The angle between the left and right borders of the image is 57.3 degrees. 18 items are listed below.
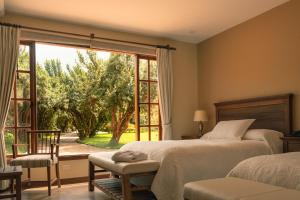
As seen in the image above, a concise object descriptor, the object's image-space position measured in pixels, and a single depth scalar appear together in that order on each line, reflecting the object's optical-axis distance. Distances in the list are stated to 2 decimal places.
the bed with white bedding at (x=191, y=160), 2.76
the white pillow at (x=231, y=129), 3.91
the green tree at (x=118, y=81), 8.47
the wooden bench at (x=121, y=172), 2.66
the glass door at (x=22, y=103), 4.10
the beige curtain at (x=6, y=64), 3.85
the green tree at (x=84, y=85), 8.44
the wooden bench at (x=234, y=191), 1.58
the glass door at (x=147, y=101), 5.15
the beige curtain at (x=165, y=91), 5.14
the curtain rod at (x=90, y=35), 4.01
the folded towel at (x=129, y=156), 2.81
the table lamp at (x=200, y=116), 5.10
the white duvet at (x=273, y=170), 1.80
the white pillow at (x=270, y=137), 3.56
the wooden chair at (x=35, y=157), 3.50
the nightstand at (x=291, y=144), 3.23
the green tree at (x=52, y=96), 8.06
